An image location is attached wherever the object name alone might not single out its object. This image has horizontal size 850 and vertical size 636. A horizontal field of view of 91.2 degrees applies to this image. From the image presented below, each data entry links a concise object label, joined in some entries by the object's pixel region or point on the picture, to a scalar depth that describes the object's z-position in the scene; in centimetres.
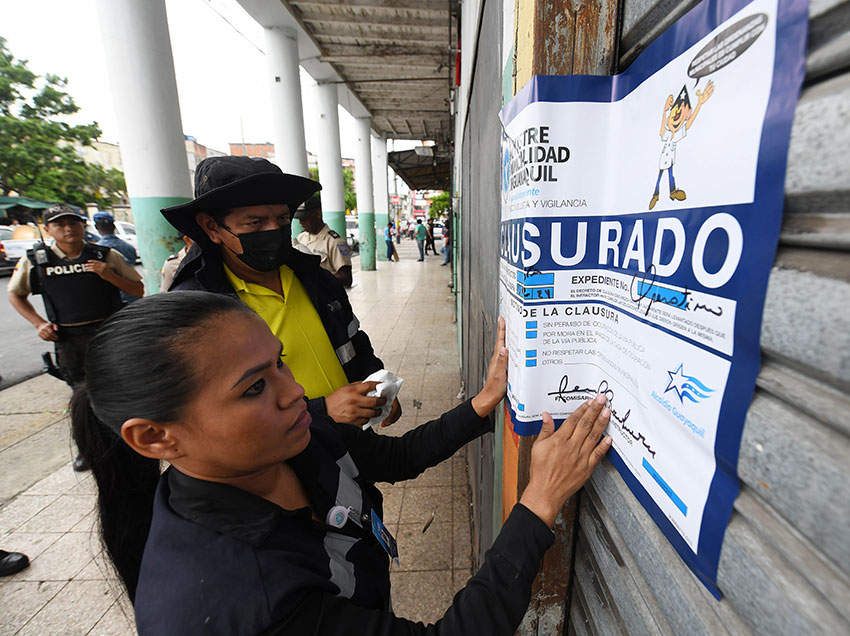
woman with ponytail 77
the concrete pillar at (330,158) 1131
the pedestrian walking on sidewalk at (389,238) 1886
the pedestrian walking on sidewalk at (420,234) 1848
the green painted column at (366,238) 1517
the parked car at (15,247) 1462
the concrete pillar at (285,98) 795
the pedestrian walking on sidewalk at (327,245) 509
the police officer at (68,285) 351
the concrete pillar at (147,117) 396
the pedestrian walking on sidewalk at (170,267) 350
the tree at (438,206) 3847
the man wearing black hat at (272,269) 173
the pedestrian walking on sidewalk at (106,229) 530
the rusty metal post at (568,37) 77
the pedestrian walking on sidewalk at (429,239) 2219
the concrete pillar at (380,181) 1752
